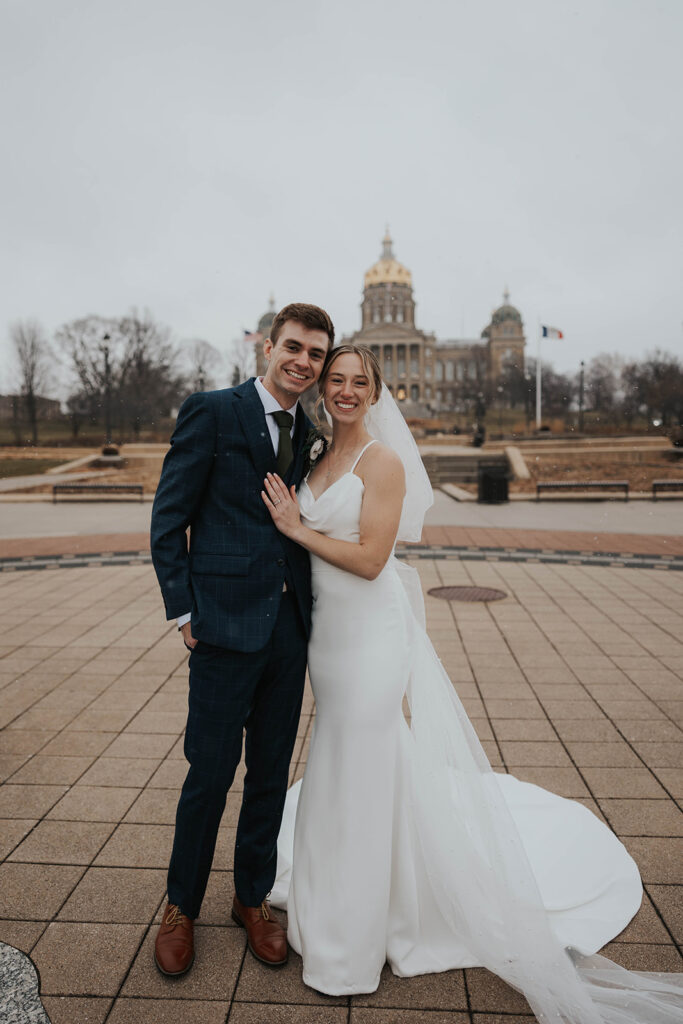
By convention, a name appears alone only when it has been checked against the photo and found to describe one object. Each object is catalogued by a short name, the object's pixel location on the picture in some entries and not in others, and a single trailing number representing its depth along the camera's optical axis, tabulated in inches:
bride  101.5
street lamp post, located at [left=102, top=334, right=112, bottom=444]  1704.6
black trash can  799.1
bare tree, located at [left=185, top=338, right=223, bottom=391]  3321.9
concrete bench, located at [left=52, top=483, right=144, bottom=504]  902.4
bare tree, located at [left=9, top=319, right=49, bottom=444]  2510.8
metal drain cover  341.1
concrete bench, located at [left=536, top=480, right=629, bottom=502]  827.4
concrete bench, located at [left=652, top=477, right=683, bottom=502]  819.6
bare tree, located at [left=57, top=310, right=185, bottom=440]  2412.6
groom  102.3
